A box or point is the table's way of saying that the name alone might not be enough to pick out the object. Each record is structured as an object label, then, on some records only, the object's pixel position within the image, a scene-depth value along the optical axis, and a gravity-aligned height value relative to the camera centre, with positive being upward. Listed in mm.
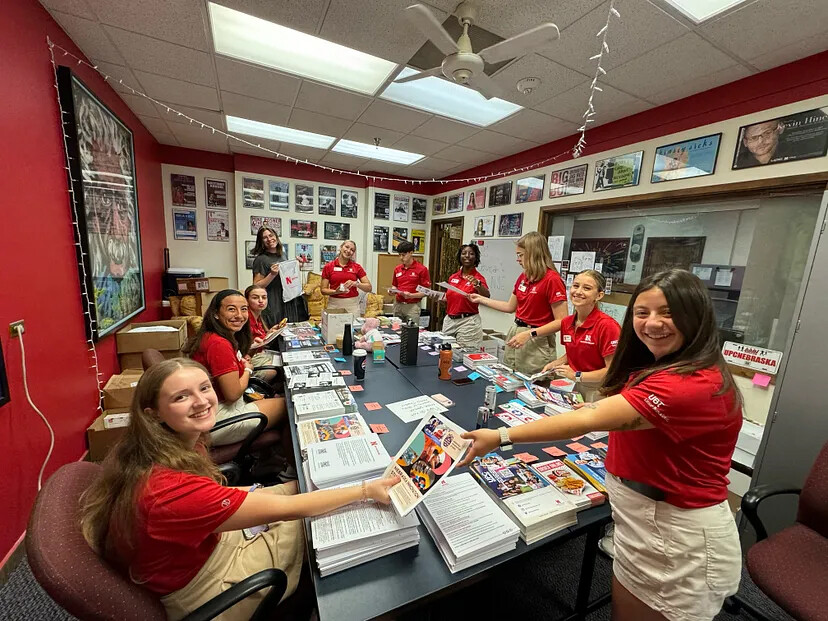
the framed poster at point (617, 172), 3064 +906
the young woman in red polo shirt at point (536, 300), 2594 -317
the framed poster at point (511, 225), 4379 +468
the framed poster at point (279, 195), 5184 +817
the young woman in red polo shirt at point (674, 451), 870 -522
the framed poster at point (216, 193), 4926 +751
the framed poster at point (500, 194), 4520 +903
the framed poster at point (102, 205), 2191 +257
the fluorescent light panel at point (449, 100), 2785 +1421
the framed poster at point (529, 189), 4051 +900
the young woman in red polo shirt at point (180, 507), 833 -710
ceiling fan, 1537 +1083
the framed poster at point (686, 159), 2570 +901
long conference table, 786 -844
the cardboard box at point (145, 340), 2898 -917
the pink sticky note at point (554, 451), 1373 -799
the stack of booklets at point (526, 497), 1003 -787
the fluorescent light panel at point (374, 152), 4348 +1385
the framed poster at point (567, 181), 3557 +905
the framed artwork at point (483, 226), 4863 +473
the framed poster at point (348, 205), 5762 +795
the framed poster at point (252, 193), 5008 +795
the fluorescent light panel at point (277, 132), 3758 +1372
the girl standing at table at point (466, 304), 3426 -512
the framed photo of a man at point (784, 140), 2076 +903
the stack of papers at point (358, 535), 860 -777
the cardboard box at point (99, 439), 2297 -1428
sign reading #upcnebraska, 2305 -616
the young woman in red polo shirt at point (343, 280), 3616 -346
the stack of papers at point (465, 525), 899 -791
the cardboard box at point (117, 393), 2533 -1203
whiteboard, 4609 -119
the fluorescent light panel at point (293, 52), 2121 +1405
